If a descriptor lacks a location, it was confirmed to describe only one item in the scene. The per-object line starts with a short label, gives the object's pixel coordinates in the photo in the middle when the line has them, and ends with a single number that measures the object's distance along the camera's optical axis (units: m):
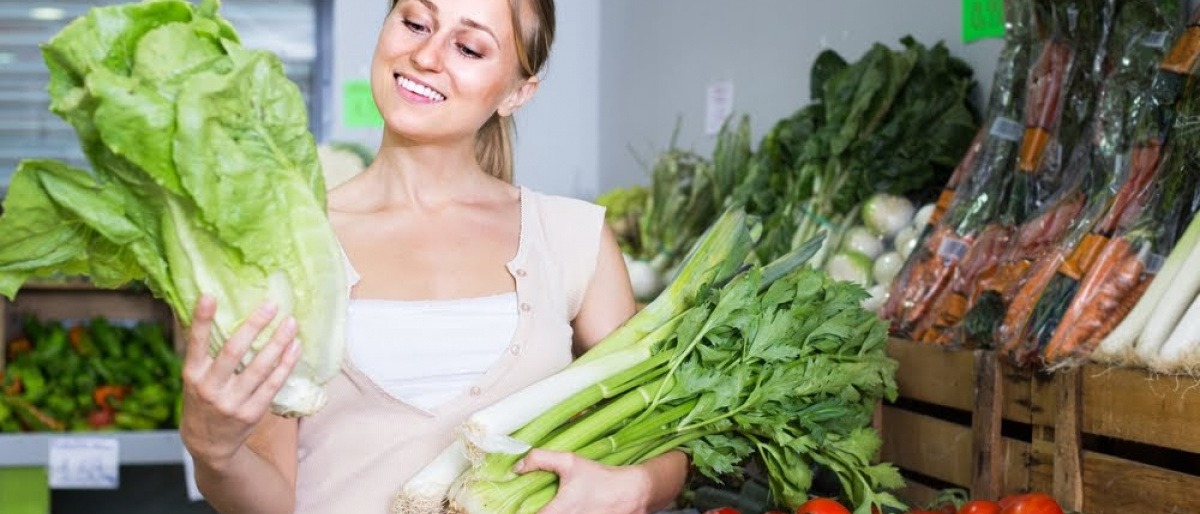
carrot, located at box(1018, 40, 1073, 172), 2.82
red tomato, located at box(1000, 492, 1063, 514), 2.01
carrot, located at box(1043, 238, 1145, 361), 2.32
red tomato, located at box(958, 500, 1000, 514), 2.05
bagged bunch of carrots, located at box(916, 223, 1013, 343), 2.77
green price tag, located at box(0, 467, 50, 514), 4.35
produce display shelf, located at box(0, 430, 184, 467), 4.17
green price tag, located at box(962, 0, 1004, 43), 3.26
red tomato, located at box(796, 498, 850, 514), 2.06
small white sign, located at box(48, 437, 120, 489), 4.13
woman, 1.94
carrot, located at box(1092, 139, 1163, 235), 2.45
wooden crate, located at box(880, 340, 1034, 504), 2.43
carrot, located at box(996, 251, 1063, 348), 2.46
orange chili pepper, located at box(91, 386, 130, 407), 4.48
